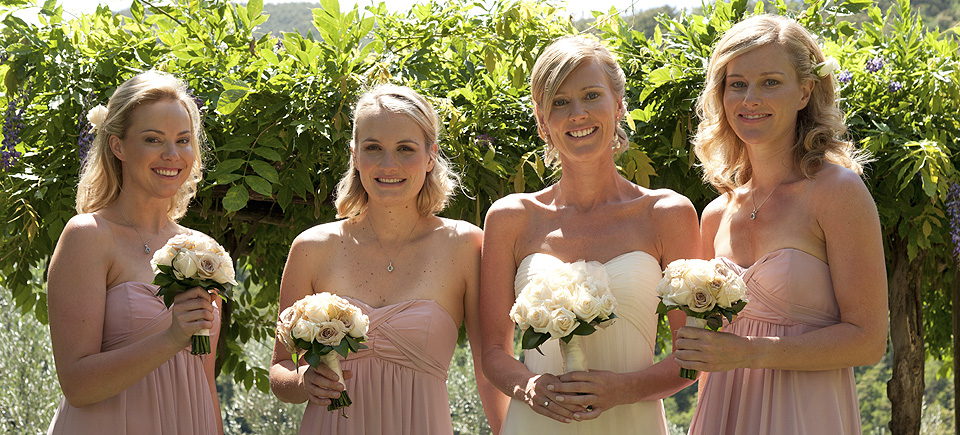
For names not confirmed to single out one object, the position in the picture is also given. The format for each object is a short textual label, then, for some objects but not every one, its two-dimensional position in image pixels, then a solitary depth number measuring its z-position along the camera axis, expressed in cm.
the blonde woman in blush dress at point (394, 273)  384
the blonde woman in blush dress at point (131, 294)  357
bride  371
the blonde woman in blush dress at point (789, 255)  333
